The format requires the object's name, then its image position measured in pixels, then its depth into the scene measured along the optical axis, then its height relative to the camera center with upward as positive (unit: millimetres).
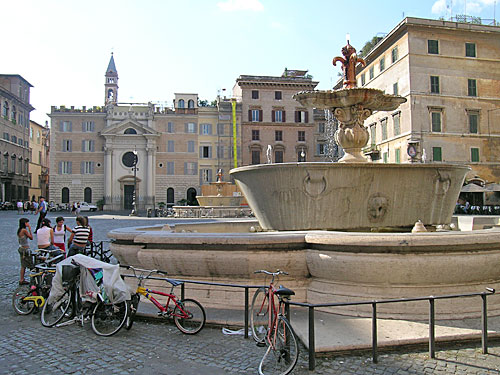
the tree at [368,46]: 45991 +16720
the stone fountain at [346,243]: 5129 -483
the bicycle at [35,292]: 6285 -1240
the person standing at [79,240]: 8656 -667
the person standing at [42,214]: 13930 -259
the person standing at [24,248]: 8375 -793
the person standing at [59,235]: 9844 -650
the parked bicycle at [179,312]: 5184 -1264
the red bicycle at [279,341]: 3965 -1244
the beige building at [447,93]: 36000 +9139
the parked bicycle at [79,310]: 5277 -1306
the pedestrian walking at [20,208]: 39531 -193
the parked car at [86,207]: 52344 -181
